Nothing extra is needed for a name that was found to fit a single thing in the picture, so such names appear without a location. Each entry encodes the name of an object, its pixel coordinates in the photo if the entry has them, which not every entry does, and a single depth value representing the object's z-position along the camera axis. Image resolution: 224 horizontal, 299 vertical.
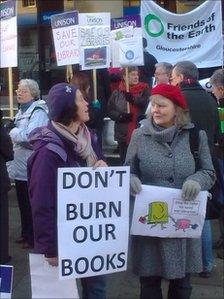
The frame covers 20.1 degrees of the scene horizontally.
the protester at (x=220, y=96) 5.31
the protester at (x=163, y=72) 6.06
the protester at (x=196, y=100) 4.87
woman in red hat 3.69
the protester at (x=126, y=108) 6.54
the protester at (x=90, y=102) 6.59
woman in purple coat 3.34
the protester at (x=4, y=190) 5.11
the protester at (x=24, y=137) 5.79
